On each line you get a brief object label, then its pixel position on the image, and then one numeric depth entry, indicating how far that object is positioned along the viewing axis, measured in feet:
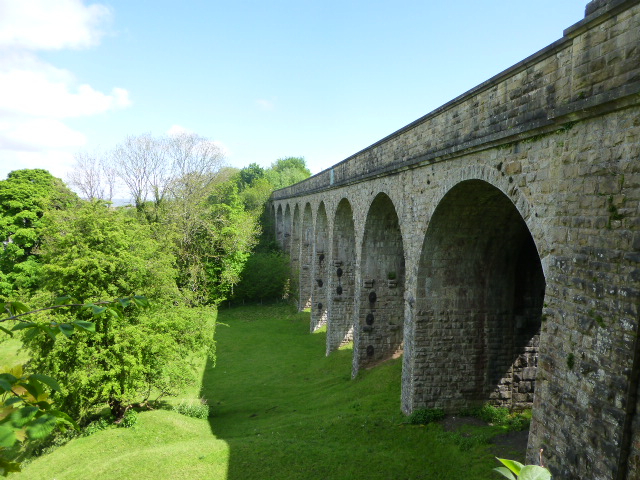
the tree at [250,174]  203.00
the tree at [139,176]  94.89
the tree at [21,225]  75.31
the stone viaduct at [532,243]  13.69
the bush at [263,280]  92.94
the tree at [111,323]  35.22
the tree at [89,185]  99.53
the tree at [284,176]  197.41
